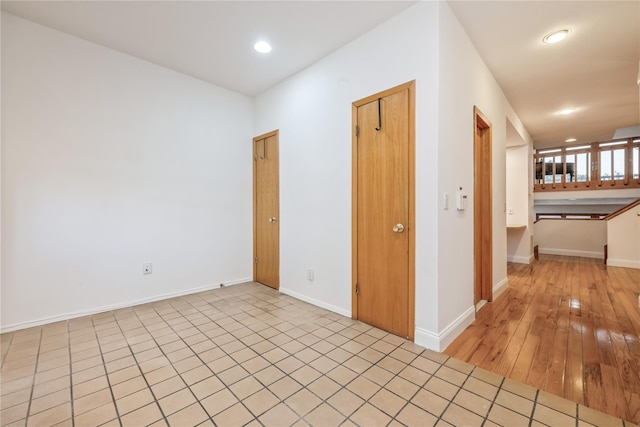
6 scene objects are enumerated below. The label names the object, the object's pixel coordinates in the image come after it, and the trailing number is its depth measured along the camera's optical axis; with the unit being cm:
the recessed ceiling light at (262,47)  280
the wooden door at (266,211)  377
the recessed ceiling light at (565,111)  456
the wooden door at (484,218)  331
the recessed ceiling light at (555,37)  256
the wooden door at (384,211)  233
